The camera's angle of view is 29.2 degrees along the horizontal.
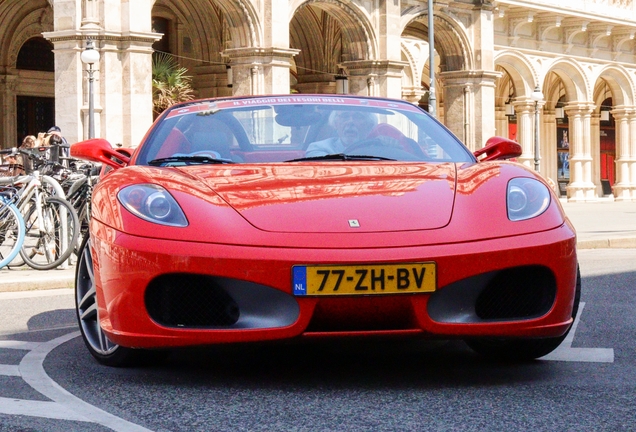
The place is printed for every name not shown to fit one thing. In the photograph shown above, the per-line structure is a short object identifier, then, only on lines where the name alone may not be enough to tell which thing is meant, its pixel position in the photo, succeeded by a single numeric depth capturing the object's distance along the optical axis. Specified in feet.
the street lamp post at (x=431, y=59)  93.81
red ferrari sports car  13.61
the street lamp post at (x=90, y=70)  71.20
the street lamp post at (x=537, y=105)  113.86
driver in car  17.70
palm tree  88.12
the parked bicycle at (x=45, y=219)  33.04
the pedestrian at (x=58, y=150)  35.42
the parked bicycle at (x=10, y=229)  31.50
